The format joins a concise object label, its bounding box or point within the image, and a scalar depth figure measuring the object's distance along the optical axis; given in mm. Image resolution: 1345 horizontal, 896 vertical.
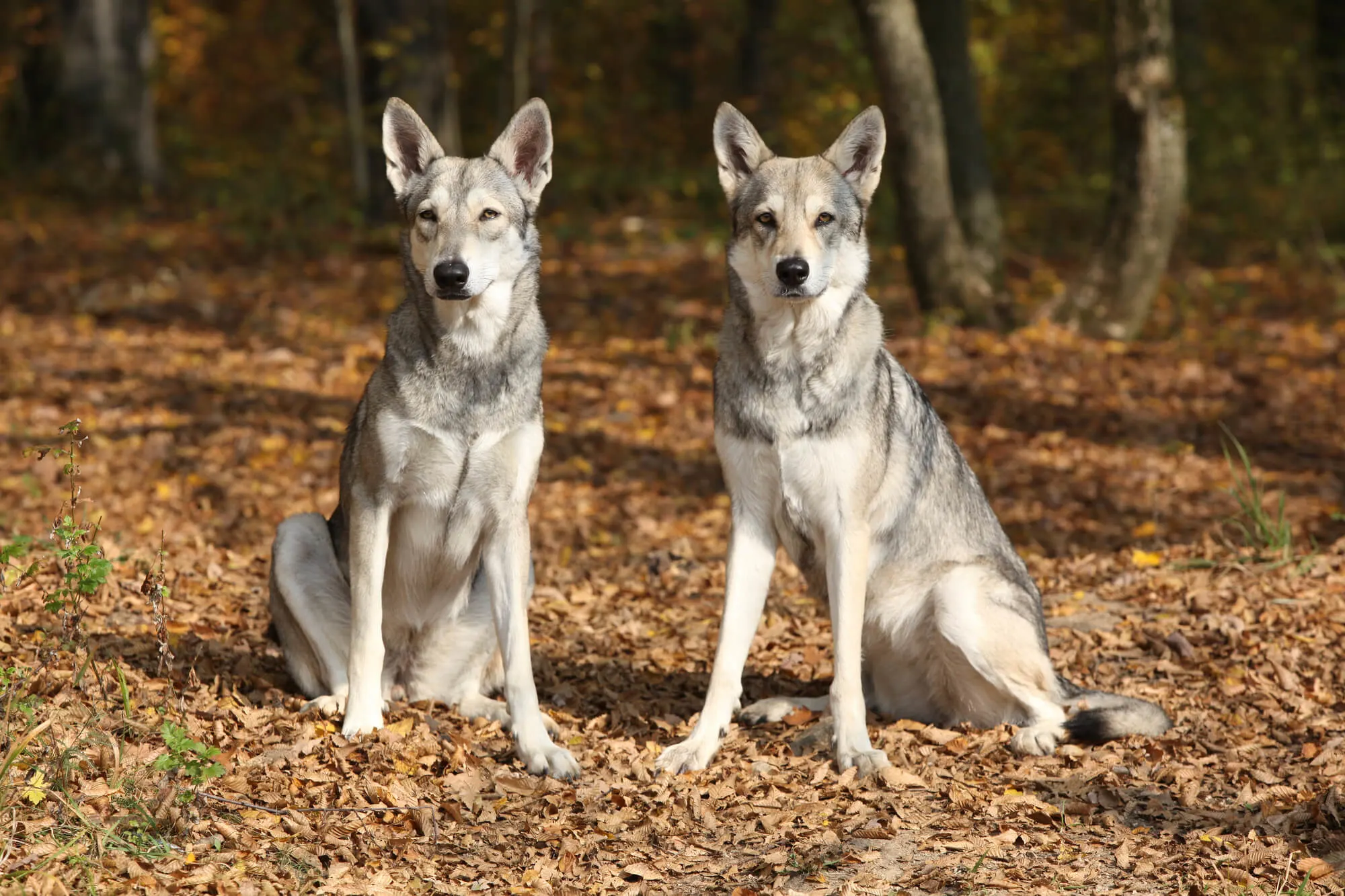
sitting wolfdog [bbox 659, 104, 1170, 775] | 5188
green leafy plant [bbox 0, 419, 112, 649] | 4309
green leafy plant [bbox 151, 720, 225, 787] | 4004
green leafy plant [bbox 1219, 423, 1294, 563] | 7527
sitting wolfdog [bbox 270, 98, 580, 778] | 5141
